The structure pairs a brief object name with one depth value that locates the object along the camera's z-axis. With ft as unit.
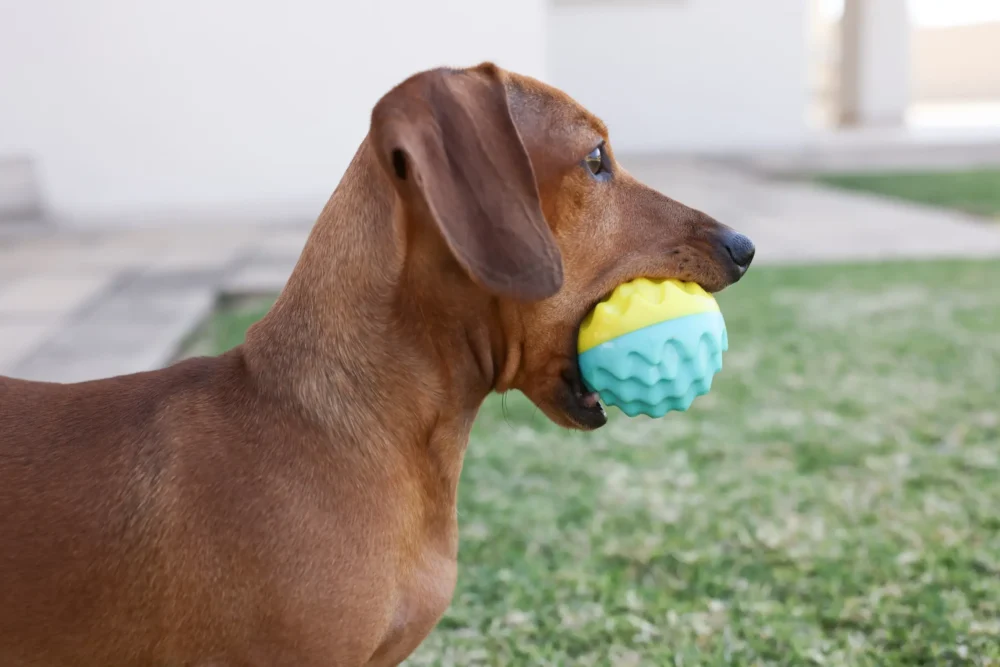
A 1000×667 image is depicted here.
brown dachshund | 2.60
